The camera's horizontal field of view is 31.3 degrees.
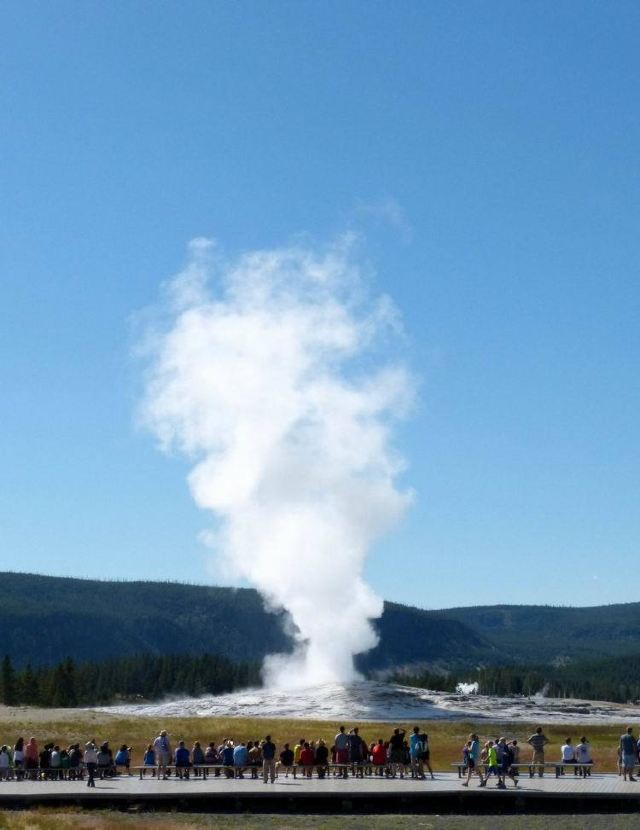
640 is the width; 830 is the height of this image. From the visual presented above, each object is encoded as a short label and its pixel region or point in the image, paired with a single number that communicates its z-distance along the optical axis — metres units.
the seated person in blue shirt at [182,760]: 39.09
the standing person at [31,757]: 39.53
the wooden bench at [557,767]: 39.84
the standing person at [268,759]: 36.75
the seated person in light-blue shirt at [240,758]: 39.09
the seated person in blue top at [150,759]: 39.90
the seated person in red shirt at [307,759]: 38.75
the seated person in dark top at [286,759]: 39.34
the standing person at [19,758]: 39.47
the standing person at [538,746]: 39.97
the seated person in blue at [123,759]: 40.74
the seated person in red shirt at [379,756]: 39.09
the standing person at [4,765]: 39.25
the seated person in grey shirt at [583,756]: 39.84
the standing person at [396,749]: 38.69
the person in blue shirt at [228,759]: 39.50
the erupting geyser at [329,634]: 148.25
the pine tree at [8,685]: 125.81
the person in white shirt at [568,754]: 40.38
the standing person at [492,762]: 35.88
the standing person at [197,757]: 39.81
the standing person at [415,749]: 37.91
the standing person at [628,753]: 37.91
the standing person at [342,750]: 39.25
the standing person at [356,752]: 39.28
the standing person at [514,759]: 37.03
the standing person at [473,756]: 36.06
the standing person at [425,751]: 38.06
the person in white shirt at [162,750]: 39.03
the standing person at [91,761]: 36.63
